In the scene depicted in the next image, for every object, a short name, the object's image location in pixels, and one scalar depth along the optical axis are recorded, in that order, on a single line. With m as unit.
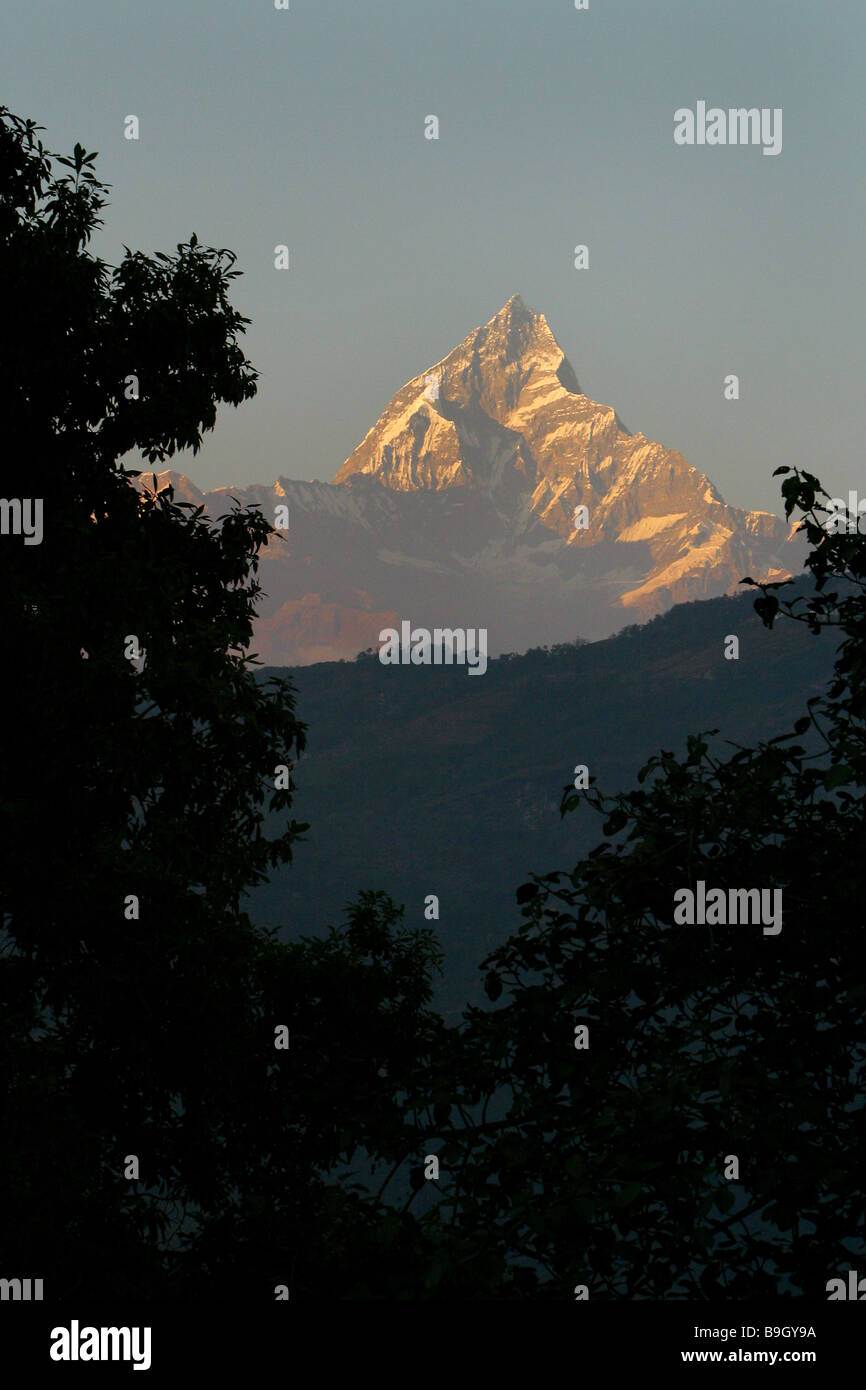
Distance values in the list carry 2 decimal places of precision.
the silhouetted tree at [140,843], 22.02
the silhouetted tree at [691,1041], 12.88
